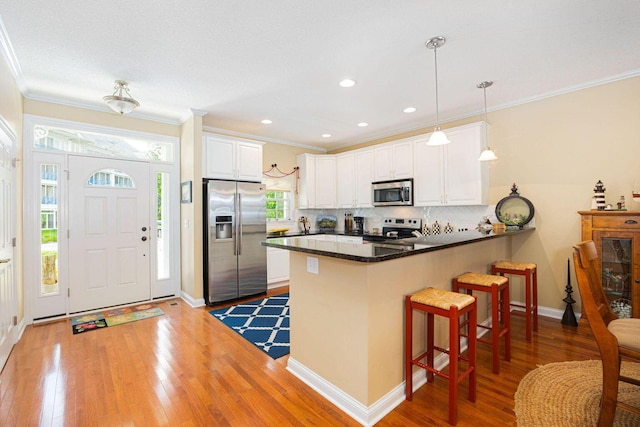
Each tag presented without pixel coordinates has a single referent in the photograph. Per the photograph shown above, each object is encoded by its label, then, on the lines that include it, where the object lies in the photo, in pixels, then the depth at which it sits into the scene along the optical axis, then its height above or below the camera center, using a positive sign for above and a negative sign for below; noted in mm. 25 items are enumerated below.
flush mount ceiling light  2950 +1136
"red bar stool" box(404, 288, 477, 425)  1829 -750
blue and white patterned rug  2950 -1252
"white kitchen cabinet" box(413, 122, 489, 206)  3928 +587
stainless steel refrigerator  4180 -355
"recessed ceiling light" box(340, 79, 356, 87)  3144 +1384
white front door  3773 -216
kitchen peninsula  1890 -695
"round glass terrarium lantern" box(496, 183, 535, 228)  3684 +32
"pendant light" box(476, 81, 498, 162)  3236 +650
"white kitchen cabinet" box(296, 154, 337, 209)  5746 +651
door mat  3408 -1226
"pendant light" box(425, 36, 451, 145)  2428 +718
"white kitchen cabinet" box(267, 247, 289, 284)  4989 -855
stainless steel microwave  4594 +335
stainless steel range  4852 -252
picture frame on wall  4207 +338
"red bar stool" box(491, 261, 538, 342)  2861 -617
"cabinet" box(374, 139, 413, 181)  4621 +842
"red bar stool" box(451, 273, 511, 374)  2291 -645
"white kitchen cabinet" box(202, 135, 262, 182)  4281 +839
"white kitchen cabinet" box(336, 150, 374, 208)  5219 +645
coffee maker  5659 -191
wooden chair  1646 -705
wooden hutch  2826 -397
